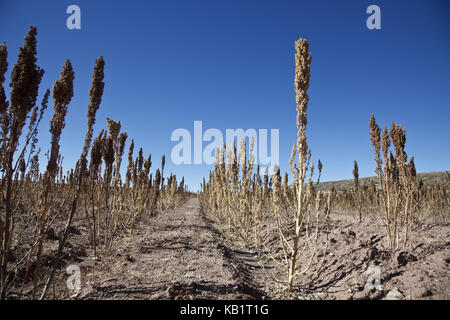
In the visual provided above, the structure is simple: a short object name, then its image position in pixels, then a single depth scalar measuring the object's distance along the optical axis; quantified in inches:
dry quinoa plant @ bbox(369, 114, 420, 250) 174.9
